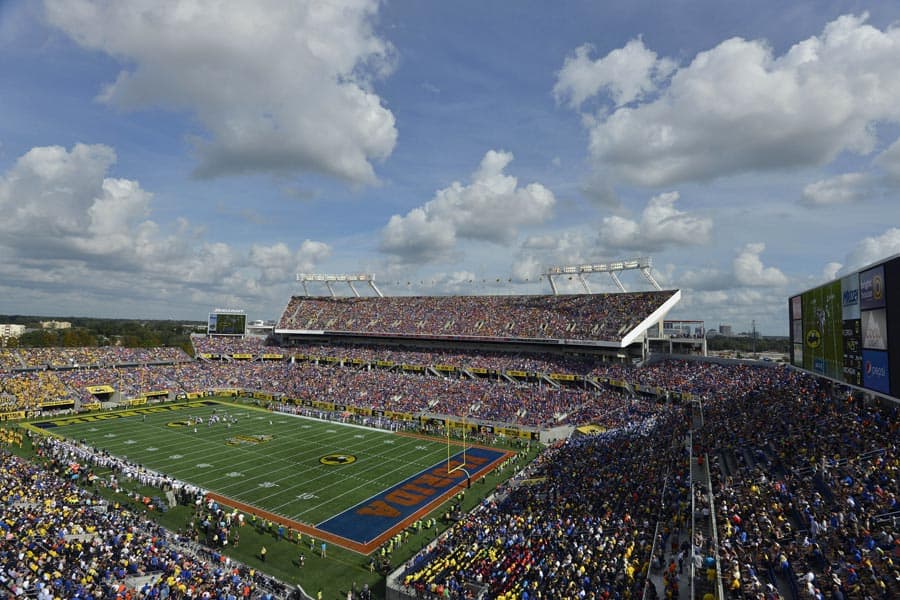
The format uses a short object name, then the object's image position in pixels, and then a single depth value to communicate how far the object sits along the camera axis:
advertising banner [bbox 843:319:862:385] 18.56
